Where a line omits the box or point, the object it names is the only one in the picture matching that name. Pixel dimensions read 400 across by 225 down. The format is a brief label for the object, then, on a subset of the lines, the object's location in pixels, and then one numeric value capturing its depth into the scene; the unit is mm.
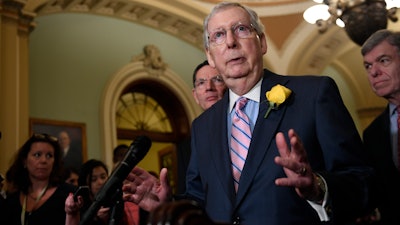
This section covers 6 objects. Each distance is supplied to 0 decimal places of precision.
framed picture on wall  6715
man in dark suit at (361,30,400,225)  2377
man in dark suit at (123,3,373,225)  1502
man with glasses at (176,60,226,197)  3000
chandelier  6027
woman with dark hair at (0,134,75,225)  3000
